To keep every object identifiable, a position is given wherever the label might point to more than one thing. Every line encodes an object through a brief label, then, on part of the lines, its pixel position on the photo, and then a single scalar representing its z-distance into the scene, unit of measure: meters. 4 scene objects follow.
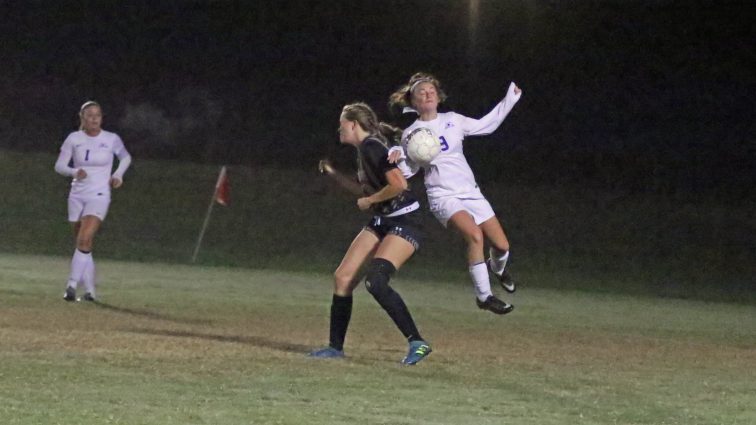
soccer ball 18.69
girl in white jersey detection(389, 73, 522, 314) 19.87
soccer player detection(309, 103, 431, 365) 17.58
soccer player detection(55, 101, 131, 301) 26.17
